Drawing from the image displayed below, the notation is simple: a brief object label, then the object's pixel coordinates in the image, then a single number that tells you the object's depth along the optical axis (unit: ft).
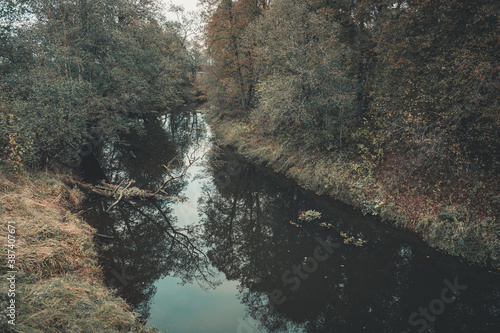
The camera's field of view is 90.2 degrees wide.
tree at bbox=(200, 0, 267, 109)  72.59
